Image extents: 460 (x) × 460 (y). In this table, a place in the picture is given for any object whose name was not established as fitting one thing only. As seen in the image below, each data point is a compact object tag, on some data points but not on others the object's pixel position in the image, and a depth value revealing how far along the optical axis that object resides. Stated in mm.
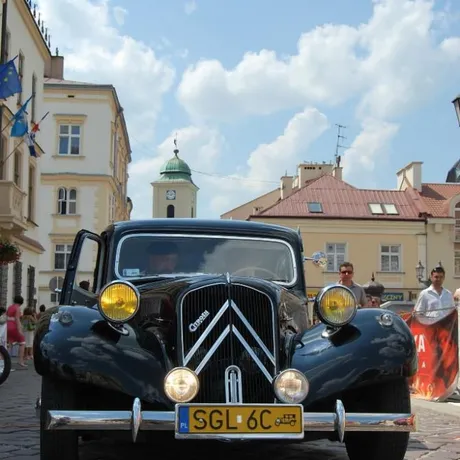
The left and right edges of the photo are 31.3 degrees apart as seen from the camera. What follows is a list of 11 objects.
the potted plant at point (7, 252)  17719
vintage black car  4613
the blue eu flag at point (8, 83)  19438
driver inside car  6586
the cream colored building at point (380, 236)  45344
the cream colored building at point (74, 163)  42312
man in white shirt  10978
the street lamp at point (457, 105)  12096
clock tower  114938
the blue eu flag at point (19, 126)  22141
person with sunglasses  9539
